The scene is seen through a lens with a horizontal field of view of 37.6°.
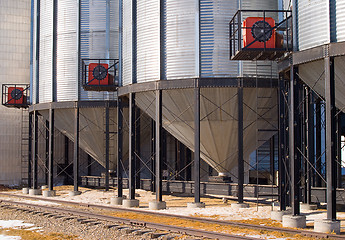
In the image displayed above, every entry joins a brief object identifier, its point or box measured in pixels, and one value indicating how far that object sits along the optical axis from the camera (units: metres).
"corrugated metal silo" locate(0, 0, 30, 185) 40.62
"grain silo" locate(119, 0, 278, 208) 23.72
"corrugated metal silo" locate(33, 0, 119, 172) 32.19
